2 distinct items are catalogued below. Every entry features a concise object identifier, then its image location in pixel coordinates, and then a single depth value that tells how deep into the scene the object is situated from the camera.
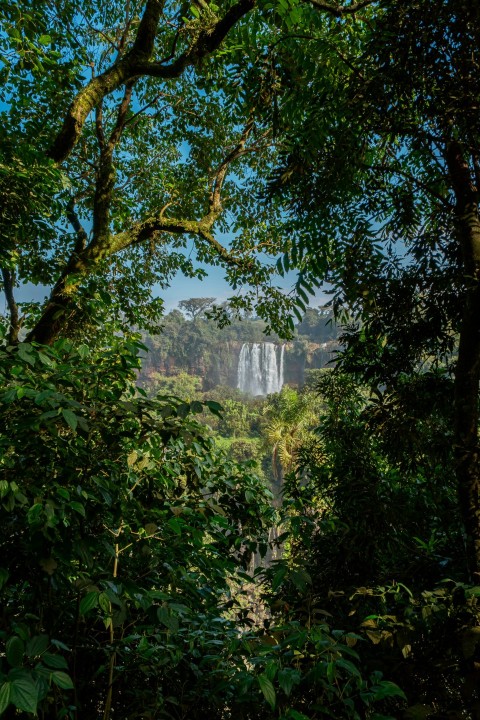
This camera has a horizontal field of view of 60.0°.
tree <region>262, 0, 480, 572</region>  1.34
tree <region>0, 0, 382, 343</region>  2.99
